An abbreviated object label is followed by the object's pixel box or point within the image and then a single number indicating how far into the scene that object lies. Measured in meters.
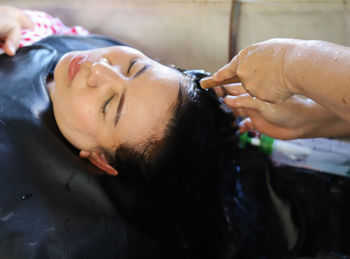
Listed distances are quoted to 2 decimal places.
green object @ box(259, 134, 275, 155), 1.20
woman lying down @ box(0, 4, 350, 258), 0.89
